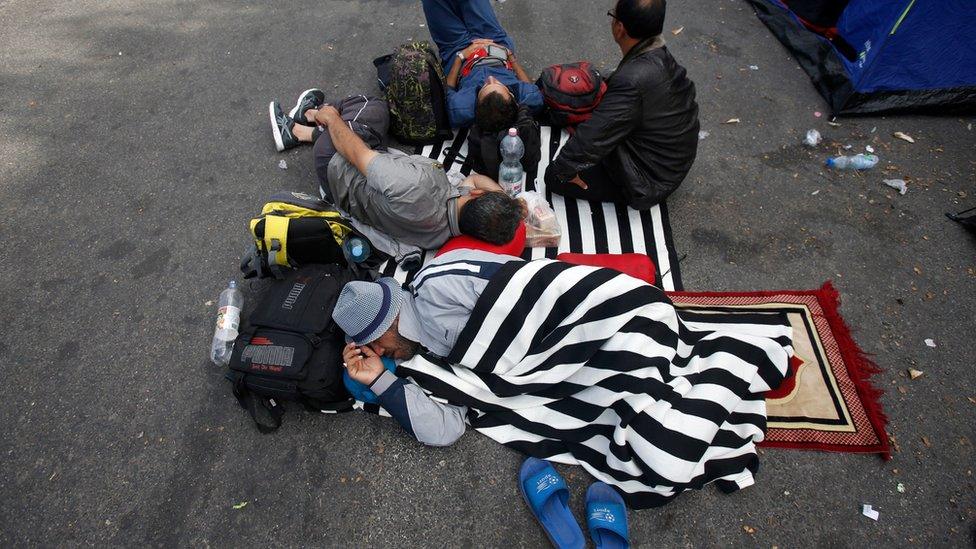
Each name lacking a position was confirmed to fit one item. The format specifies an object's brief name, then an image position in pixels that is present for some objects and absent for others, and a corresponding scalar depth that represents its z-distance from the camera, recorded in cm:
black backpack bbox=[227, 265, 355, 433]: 248
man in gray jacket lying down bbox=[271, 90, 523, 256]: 294
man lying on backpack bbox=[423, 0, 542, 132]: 346
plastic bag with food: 337
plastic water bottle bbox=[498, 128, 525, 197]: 345
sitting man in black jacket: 290
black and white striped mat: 333
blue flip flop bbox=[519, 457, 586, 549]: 229
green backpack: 372
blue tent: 372
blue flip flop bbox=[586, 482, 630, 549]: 225
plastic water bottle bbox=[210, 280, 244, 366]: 282
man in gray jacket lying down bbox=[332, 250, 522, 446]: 250
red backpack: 382
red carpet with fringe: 258
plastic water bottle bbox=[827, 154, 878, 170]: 385
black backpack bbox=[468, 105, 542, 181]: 354
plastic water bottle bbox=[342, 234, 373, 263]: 309
